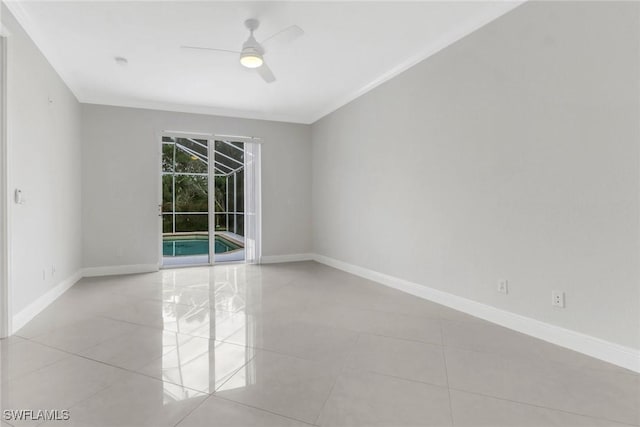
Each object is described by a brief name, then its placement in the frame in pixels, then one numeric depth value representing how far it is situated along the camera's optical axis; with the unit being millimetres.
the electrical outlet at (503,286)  2762
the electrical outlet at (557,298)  2385
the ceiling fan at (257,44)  2791
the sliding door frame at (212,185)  5332
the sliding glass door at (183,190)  6023
